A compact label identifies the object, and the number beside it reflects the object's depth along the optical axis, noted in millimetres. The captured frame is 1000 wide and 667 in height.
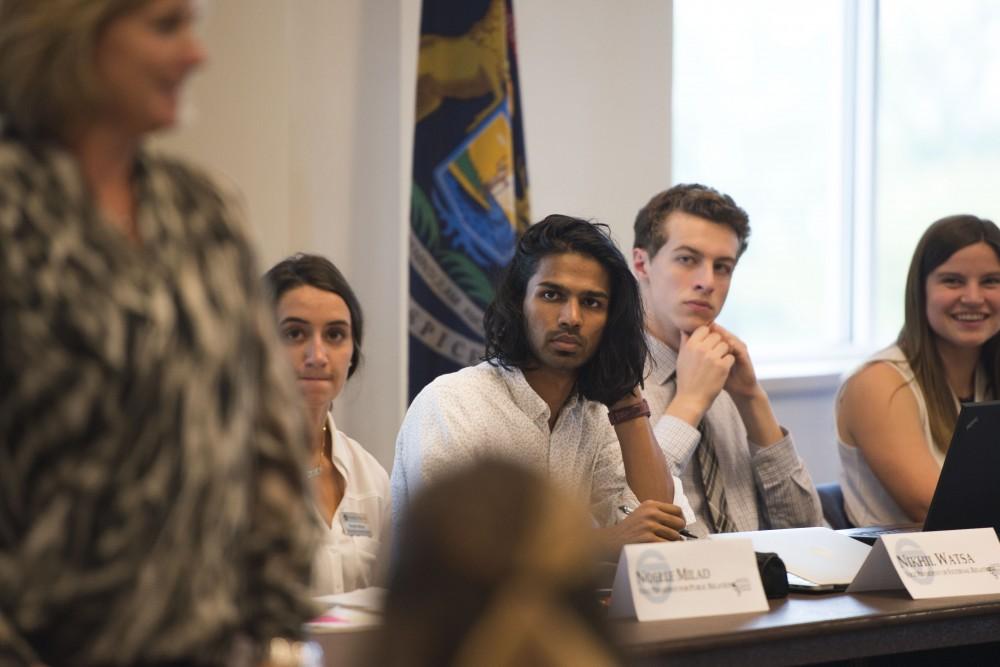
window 11102
